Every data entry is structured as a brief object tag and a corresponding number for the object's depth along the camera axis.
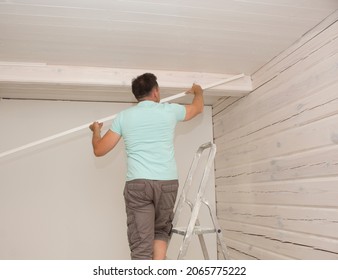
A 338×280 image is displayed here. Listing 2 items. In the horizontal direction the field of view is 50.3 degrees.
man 2.03
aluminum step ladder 2.04
